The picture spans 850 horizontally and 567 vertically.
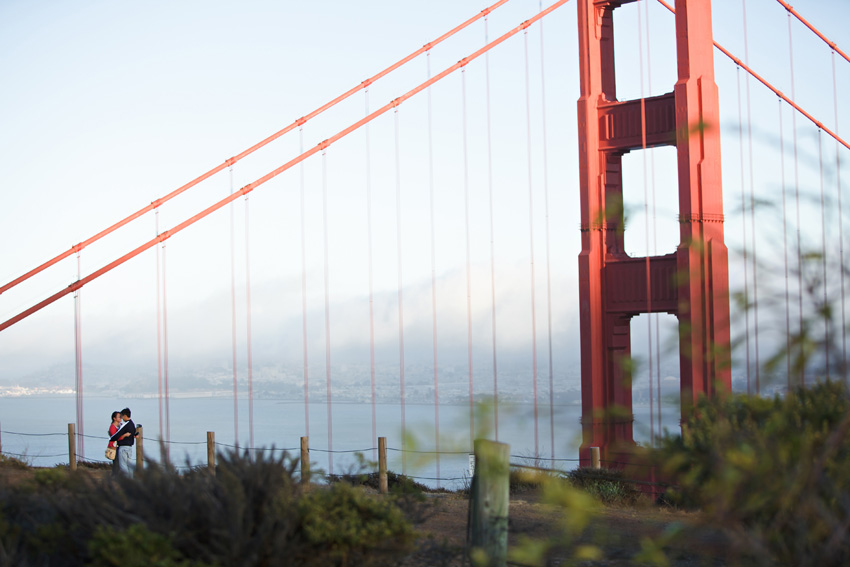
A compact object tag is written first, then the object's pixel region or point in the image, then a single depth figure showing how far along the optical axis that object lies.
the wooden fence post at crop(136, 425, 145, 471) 16.62
